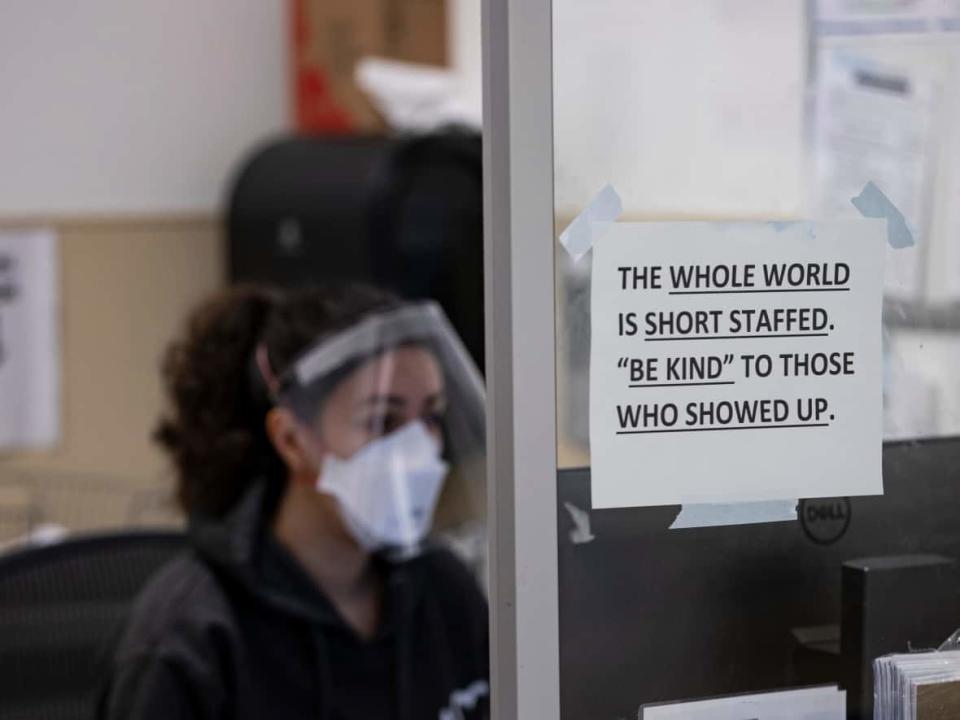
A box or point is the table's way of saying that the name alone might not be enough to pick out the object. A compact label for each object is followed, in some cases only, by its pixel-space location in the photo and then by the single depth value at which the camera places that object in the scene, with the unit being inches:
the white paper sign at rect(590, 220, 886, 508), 71.2
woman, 110.9
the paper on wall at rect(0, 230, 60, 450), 230.7
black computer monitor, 71.7
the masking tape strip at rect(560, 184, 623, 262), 70.6
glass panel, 71.3
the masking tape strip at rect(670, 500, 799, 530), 72.2
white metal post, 69.6
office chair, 115.5
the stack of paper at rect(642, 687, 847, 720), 72.6
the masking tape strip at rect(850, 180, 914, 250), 73.3
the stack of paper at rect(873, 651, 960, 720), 72.5
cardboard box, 242.7
